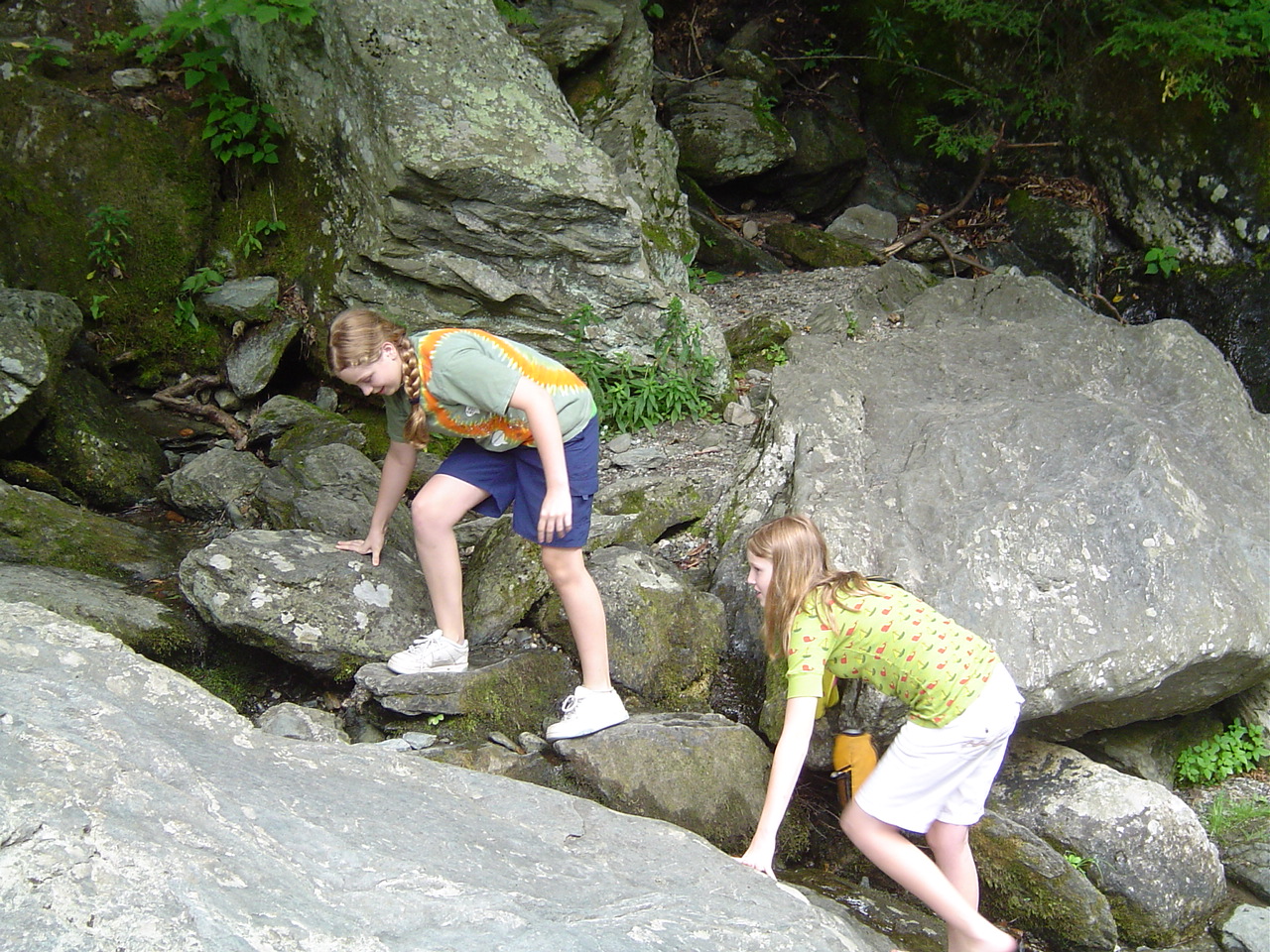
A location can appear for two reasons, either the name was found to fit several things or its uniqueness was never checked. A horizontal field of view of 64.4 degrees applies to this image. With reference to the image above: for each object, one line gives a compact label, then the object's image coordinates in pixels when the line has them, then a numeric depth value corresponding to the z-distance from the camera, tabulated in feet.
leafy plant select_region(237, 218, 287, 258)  21.08
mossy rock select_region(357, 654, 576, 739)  12.24
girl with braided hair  10.91
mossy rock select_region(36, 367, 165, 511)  17.80
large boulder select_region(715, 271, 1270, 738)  12.34
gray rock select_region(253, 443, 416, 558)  15.06
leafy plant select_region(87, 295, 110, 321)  20.27
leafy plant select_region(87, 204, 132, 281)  20.45
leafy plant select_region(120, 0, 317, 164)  20.68
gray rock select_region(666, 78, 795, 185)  29.43
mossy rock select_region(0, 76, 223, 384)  20.36
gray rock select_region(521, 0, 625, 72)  24.27
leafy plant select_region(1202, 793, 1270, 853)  13.55
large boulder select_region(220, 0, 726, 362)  18.61
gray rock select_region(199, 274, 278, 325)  20.79
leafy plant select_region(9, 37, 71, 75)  21.16
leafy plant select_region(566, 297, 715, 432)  20.01
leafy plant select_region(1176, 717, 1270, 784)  14.99
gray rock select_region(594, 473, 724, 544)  16.17
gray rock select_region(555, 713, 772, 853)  11.15
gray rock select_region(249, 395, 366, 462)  18.65
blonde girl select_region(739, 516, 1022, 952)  9.36
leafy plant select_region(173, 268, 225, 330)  20.75
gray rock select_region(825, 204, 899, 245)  29.50
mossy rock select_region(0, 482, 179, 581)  14.53
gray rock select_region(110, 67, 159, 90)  21.81
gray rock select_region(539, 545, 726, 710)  13.28
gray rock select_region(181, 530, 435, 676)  12.82
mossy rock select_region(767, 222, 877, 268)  28.02
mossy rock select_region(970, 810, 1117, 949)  11.09
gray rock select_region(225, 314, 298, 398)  20.54
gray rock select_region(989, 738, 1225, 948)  11.64
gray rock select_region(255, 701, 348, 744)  11.39
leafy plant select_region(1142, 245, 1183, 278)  25.23
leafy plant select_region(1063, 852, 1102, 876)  11.85
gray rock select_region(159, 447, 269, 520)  17.20
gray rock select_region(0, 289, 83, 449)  16.80
